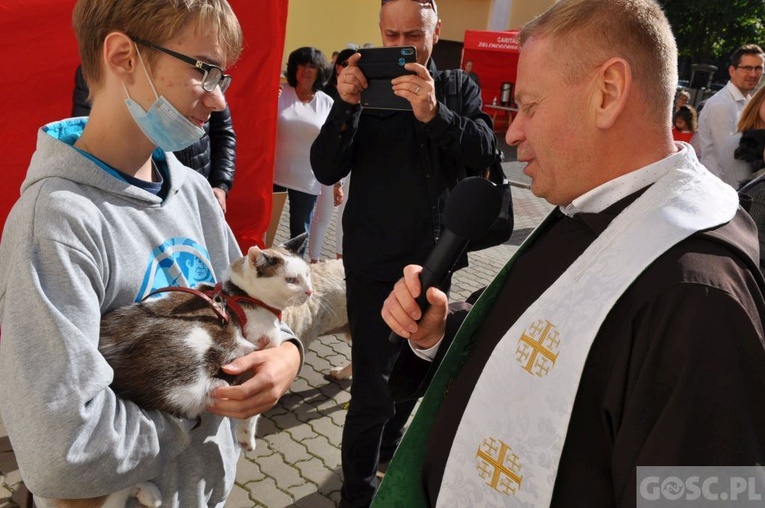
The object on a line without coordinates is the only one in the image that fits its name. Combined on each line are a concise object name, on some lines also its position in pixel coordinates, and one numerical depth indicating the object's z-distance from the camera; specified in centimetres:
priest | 92
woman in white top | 572
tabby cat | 143
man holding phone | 280
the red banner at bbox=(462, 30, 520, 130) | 1781
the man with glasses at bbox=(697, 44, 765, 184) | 588
